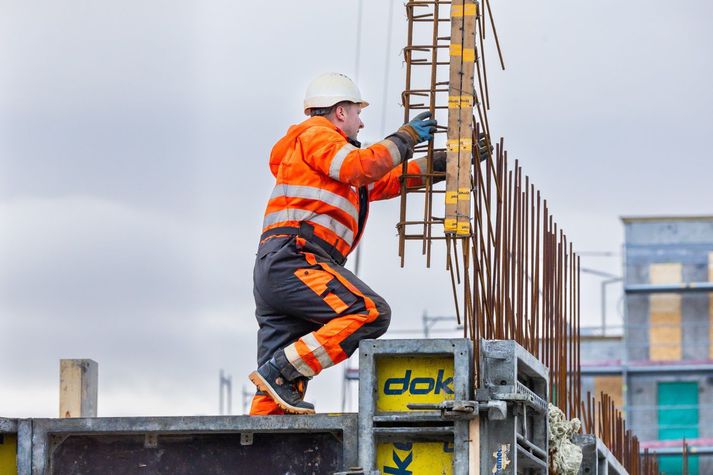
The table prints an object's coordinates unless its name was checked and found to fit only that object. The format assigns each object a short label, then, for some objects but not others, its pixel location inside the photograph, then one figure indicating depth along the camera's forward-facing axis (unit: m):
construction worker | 19.36
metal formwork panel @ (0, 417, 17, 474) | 18.44
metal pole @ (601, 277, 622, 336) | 130.72
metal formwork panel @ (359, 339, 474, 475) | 17.30
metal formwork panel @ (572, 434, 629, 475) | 24.27
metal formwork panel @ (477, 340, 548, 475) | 17.33
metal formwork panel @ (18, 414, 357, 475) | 17.91
